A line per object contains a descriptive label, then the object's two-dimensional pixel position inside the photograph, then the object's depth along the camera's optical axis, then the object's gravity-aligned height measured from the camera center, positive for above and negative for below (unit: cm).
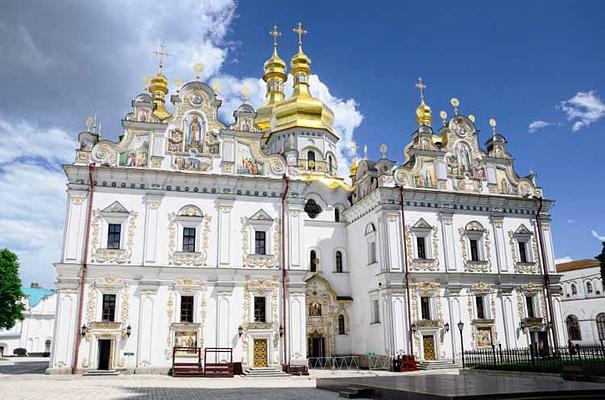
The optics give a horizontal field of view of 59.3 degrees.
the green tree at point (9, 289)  3881 +397
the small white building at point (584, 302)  4541 +285
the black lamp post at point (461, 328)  2627 +46
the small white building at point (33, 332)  5331 +126
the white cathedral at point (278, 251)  2336 +433
